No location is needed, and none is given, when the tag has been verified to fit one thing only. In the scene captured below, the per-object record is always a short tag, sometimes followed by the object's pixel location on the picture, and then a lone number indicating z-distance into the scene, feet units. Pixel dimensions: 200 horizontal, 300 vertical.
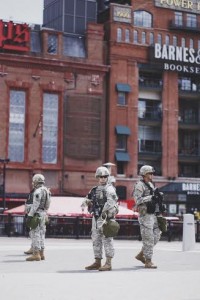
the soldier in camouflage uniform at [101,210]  43.39
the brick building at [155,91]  200.95
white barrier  71.05
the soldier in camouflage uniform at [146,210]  46.09
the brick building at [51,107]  188.85
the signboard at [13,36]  188.03
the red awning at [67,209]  121.19
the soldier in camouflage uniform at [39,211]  51.31
